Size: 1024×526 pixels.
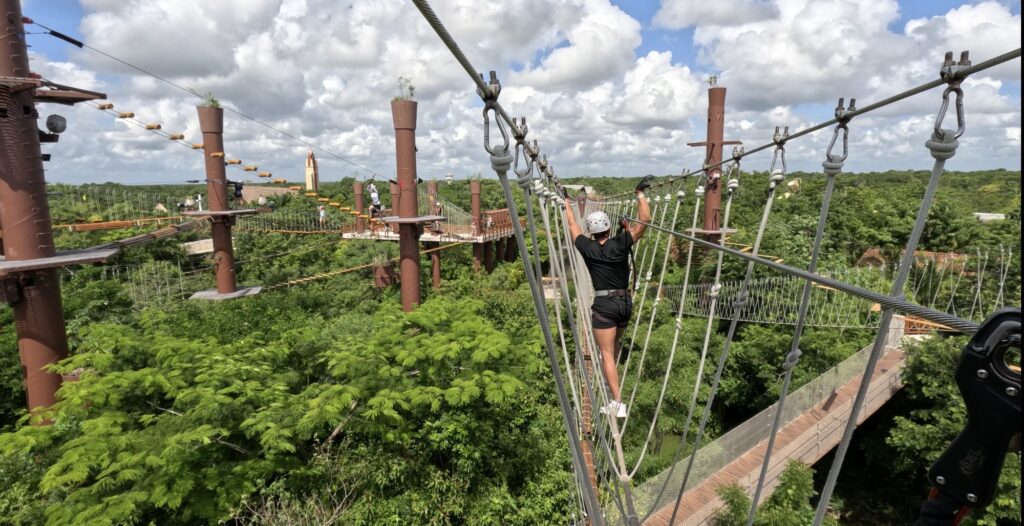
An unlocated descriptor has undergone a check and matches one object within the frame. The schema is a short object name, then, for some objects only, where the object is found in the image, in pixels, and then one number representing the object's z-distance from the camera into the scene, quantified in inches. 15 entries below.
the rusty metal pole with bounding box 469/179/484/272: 506.0
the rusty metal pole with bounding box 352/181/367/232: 527.2
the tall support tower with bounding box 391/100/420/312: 336.2
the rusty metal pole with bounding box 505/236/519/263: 646.8
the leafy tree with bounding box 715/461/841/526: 233.3
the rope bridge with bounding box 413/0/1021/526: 48.9
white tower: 1359.5
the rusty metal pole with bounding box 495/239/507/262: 636.7
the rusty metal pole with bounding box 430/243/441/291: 544.7
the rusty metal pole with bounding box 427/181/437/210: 466.3
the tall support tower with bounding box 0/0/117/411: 174.9
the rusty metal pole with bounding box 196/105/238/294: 317.4
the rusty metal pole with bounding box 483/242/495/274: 577.3
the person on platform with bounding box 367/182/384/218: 472.1
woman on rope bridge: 126.0
